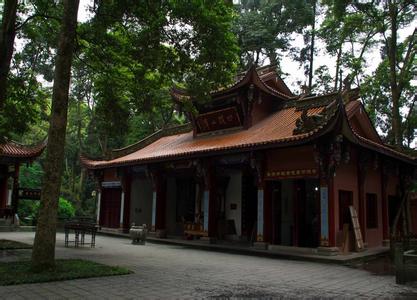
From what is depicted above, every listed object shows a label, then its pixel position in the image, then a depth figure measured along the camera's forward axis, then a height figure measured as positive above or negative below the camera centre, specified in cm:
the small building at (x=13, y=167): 1980 +176
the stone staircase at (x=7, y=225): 1897 -112
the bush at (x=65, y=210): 2391 -40
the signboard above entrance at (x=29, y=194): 2042 +43
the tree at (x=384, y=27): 1505 +775
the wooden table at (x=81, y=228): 1219 -73
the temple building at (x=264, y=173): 1179 +137
